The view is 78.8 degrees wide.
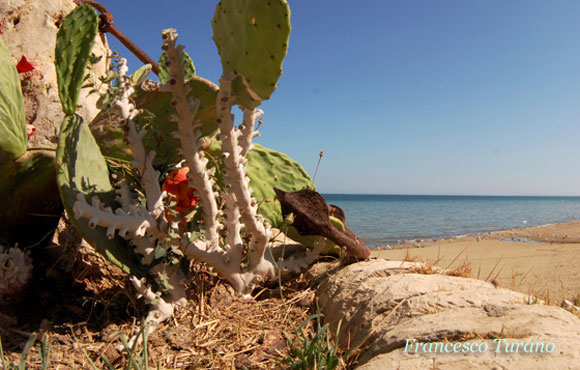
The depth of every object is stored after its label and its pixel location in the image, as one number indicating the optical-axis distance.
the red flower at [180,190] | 1.53
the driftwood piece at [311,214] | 1.54
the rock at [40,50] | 2.20
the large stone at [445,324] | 0.85
